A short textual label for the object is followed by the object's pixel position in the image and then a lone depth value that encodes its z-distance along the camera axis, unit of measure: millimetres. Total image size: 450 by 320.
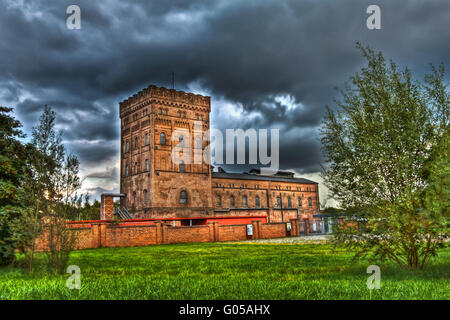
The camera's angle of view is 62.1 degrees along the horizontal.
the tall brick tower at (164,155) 49188
